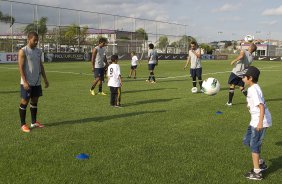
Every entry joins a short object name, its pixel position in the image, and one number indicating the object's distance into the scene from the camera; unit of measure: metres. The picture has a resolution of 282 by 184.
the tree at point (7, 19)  36.25
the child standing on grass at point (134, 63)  21.73
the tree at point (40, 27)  39.12
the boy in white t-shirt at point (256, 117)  4.85
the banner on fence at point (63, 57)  40.26
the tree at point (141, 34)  58.22
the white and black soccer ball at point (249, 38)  10.28
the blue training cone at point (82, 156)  5.66
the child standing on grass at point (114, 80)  10.66
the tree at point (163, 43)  62.09
